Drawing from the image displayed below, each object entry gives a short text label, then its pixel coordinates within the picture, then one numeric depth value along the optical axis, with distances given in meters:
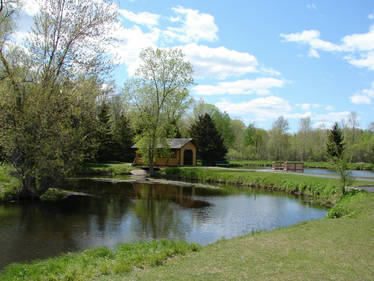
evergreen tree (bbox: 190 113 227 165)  45.41
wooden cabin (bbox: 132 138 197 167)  39.75
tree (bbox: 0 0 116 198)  15.86
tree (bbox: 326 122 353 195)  17.80
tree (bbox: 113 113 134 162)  45.75
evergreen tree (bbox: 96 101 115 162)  42.45
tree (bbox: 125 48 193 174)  34.50
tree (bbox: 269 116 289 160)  66.56
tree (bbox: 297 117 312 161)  69.50
